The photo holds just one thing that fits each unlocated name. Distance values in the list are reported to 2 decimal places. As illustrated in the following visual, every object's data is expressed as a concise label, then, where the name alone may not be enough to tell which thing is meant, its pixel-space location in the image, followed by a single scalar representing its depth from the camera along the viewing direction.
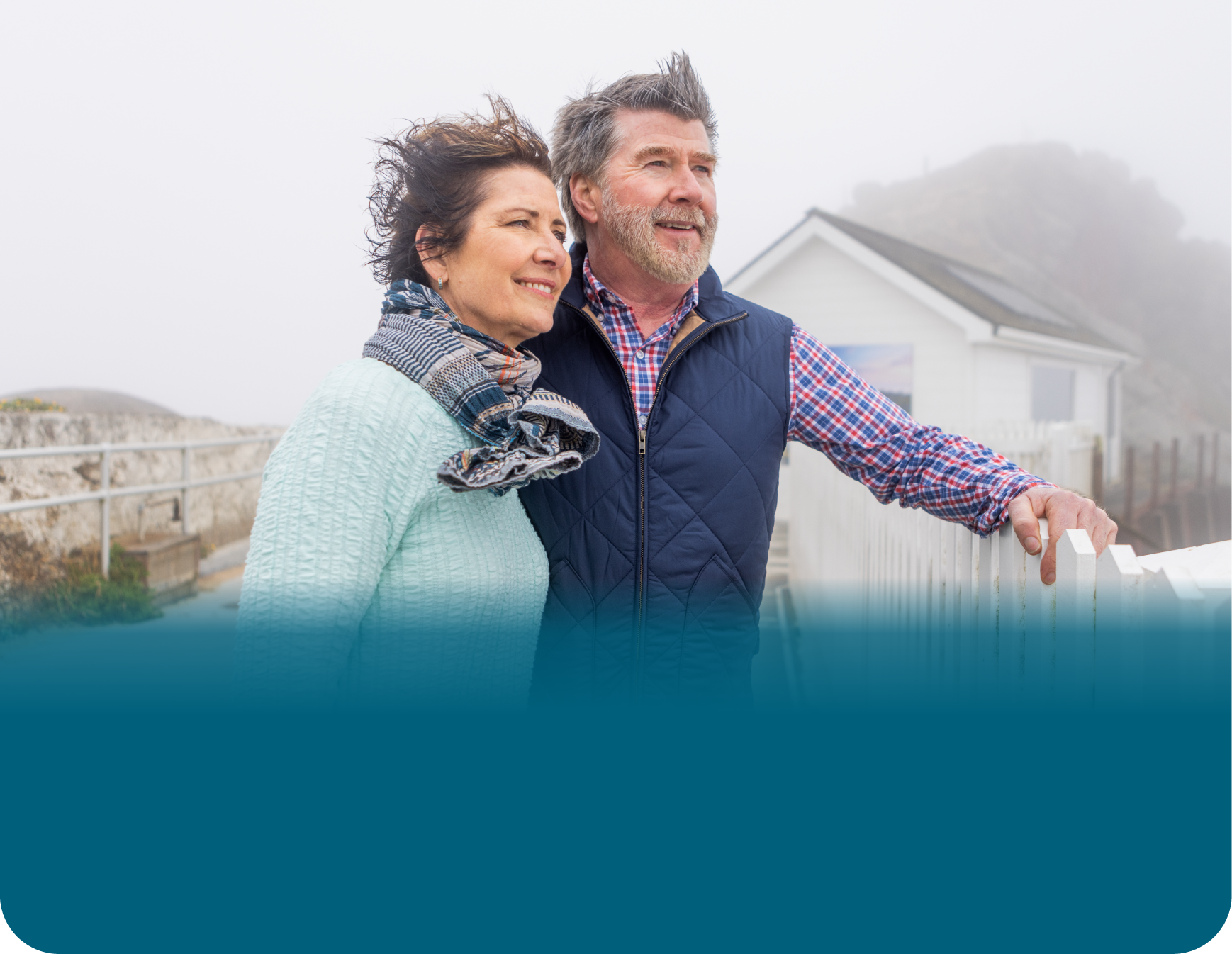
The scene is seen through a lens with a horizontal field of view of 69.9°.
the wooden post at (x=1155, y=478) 18.88
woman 1.30
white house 12.70
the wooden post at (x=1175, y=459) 22.28
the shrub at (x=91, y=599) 6.73
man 1.93
